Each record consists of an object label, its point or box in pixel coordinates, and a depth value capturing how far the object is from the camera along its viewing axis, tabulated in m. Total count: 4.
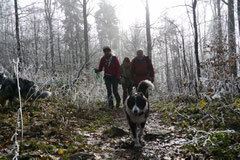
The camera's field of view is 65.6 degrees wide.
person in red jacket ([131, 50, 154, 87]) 6.69
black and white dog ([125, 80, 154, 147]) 4.07
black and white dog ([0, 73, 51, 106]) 5.05
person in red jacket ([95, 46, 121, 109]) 7.39
